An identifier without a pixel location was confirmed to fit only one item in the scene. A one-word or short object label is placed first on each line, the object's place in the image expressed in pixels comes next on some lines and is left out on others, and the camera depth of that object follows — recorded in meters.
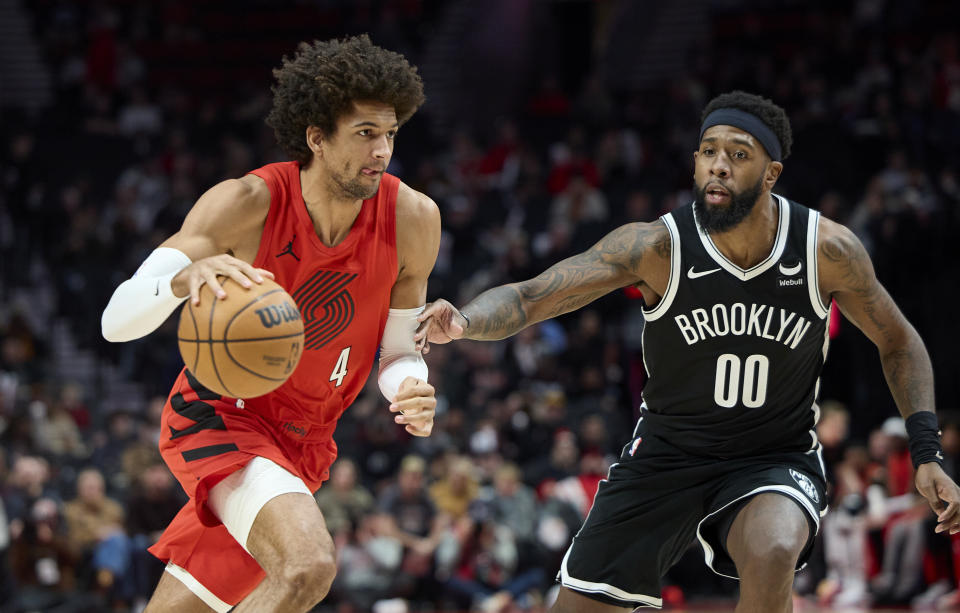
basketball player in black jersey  4.58
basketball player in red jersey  4.08
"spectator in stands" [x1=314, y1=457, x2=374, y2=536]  10.34
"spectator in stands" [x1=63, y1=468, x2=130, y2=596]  9.85
